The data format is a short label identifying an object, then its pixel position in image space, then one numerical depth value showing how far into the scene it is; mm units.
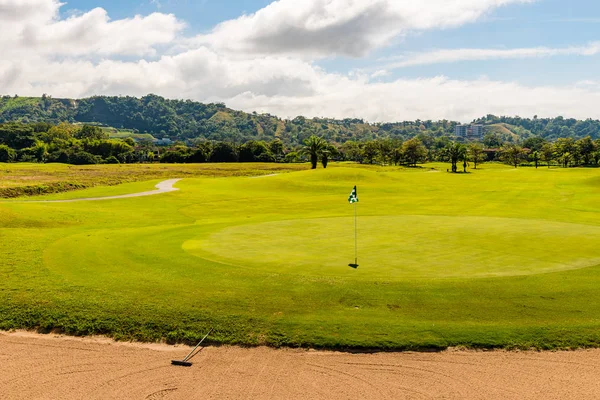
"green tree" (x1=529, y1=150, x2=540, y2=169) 164525
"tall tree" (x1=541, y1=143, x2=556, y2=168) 166750
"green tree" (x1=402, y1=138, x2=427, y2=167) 170075
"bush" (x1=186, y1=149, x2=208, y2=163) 182625
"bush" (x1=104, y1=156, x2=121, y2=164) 175362
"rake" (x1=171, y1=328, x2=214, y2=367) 12644
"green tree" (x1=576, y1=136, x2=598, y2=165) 150875
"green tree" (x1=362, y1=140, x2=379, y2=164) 182700
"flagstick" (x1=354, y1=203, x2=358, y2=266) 21006
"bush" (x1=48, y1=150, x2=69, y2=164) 170875
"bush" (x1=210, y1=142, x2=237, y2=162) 187500
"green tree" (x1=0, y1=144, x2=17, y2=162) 164625
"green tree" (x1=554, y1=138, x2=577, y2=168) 153250
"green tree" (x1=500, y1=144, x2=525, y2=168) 175962
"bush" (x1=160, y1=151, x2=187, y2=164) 181125
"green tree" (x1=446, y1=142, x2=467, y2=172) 135125
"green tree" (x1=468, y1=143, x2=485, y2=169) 159025
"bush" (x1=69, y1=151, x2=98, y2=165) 166750
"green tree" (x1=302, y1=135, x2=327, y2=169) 107250
